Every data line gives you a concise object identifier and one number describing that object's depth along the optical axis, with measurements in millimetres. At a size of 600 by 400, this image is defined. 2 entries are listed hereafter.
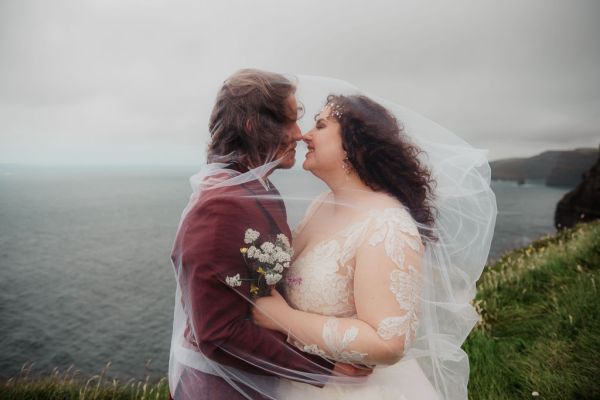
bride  1905
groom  1833
